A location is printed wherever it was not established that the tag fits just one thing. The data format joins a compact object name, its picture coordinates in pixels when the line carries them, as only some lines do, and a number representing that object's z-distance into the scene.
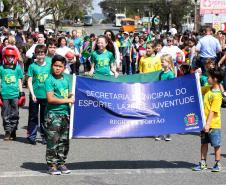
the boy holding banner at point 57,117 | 8.65
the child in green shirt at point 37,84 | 10.95
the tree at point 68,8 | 62.44
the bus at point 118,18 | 121.75
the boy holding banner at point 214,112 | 8.83
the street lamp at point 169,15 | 76.44
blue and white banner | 8.96
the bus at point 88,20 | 128.25
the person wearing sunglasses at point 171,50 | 17.19
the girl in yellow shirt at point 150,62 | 12.95
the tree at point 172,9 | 80.46
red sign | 27.78
